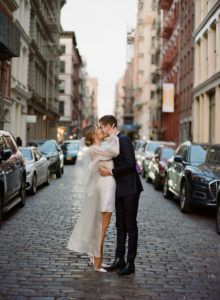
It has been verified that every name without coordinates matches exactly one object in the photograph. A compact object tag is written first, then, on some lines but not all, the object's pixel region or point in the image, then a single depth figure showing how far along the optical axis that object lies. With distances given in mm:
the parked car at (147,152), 23000
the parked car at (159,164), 17625
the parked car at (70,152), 36419
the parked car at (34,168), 14891
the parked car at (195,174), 11211
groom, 6035
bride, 6012
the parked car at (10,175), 9641
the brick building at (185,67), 39312
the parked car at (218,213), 9438
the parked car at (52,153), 21962
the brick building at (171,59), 47844
